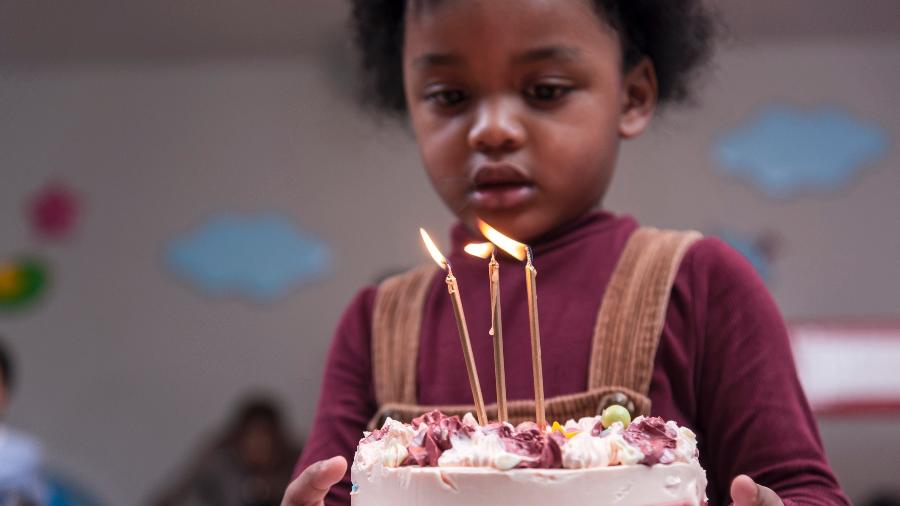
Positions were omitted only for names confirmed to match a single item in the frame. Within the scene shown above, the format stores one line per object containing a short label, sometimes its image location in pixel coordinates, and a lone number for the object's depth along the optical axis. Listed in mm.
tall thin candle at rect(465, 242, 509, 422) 1340
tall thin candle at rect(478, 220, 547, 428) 1346
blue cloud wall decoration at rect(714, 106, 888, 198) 5274
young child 1436
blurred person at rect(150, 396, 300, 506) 4845
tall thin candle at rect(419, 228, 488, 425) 1339
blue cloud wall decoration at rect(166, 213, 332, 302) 5504
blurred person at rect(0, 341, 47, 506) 2328
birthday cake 1303
